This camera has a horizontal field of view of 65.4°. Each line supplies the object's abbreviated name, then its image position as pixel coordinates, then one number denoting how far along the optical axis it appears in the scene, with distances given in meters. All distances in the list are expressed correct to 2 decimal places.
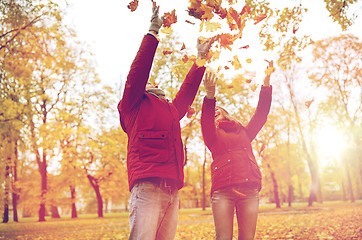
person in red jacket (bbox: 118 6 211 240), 2.06
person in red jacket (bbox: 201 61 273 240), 2.79
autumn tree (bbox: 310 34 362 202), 21.94
